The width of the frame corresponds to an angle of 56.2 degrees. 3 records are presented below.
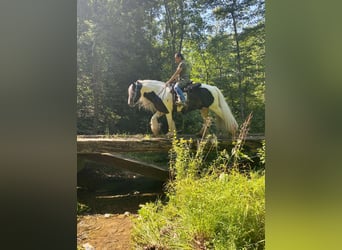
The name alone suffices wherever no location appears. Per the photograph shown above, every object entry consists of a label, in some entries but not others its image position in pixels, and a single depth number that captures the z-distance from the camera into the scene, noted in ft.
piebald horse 10.40
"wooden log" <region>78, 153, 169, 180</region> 10.03
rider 10.66
